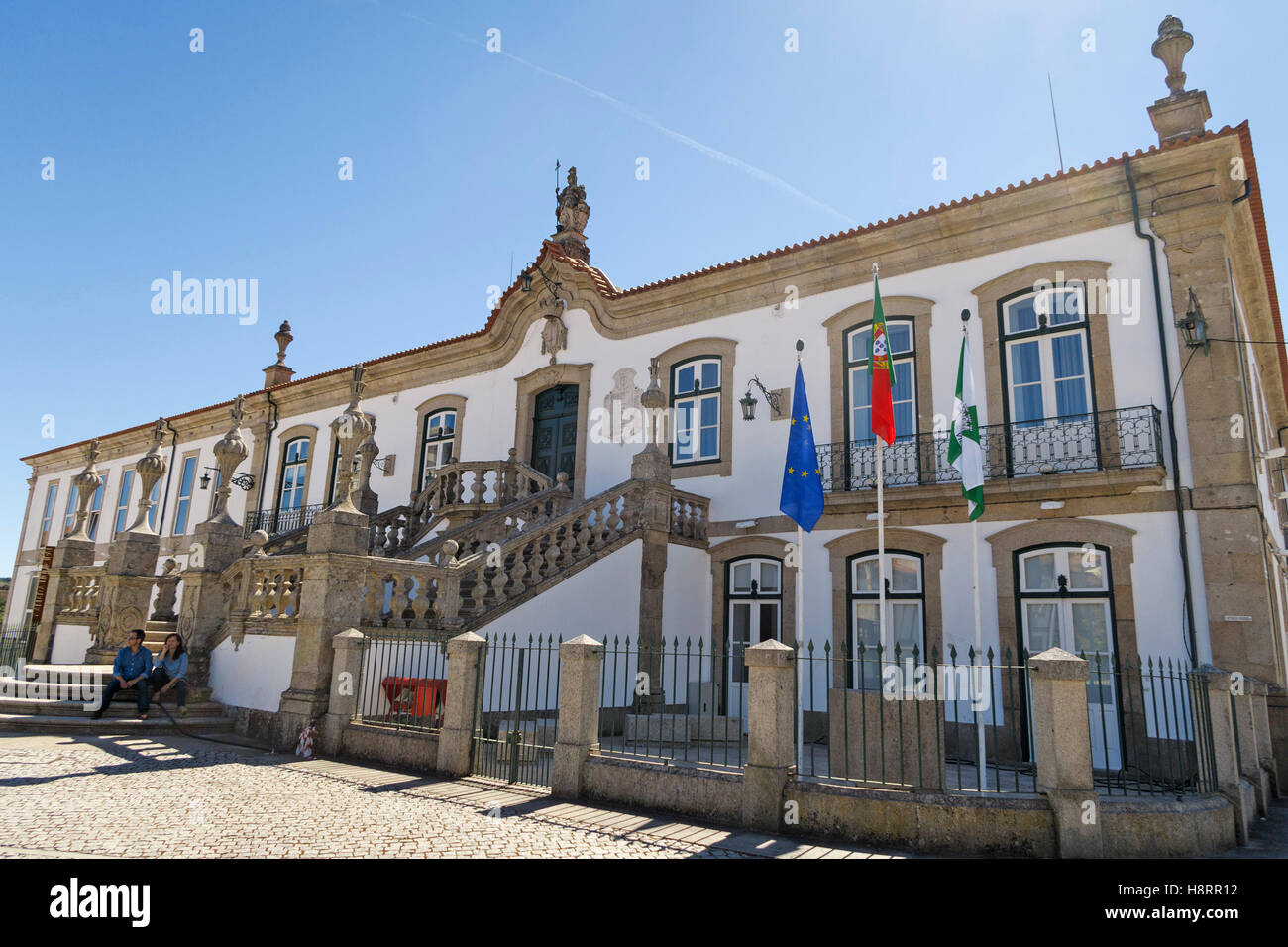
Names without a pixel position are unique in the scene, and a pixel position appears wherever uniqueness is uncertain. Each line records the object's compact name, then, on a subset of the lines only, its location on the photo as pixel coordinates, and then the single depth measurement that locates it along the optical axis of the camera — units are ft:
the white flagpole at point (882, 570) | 22.20
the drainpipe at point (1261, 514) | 30.92
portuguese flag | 26.68
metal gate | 25.64
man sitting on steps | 32.89
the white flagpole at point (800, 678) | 20.10
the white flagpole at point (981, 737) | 19.65
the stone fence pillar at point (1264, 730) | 26.04
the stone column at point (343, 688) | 28.89
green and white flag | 25.16
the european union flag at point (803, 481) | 26.84
